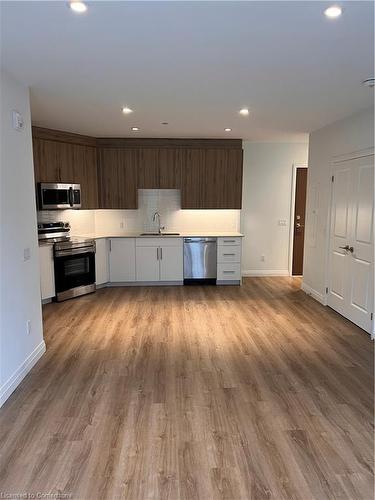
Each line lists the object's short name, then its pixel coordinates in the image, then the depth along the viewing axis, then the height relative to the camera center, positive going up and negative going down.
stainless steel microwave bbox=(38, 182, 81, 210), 5.11 +0.14
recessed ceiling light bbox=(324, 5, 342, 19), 1.86 +1.03
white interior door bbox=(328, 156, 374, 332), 4.02 -0.46
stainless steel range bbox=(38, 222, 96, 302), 5.20 -0.86
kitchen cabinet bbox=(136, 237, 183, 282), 6.19 -0.95
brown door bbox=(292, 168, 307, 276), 6.89 -0.33
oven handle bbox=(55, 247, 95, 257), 5.16 -0.71
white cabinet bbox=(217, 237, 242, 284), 6.23 -0.98
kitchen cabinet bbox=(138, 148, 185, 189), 6.26 +0.65
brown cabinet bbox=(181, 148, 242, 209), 6.32 +0.46
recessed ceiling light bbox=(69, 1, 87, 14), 1.80 +1.03
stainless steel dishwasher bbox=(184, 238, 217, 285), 6.24 -0.97
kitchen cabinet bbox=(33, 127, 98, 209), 5.10 +0.69
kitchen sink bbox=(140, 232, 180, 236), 6.38 -0.53
